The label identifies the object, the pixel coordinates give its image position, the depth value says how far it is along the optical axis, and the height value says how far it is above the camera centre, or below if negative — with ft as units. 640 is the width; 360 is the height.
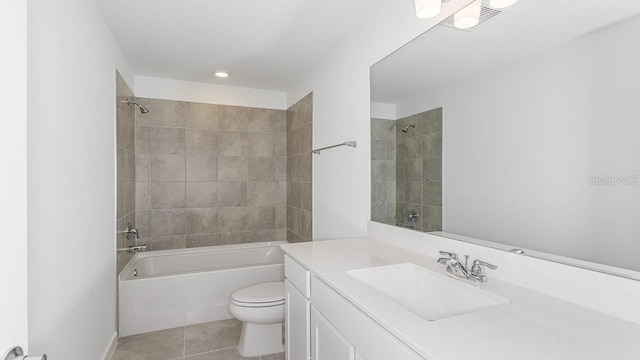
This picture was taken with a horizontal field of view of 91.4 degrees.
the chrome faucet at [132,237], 9.15 -1.79
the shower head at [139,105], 9.20 +2.33
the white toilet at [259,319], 7.02 -3.14
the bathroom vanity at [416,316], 2.41 -1.29
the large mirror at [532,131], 2.91 +0.58
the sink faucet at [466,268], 3.92 -1.17
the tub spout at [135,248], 9.00 -2.05
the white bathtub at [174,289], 8.20 -3.03
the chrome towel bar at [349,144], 7.23 +0.86
